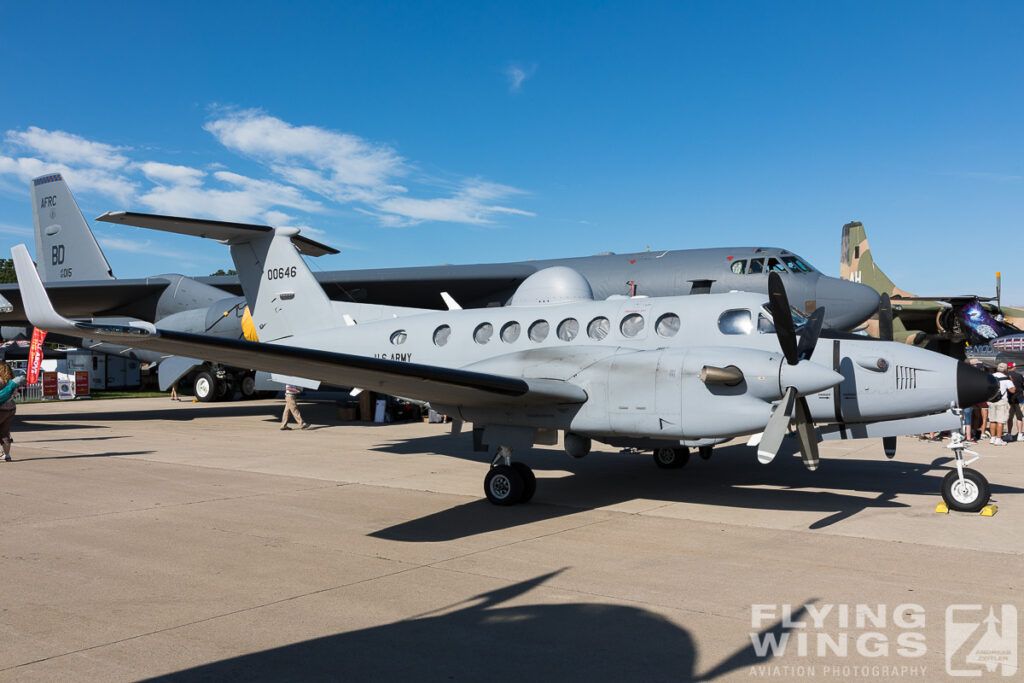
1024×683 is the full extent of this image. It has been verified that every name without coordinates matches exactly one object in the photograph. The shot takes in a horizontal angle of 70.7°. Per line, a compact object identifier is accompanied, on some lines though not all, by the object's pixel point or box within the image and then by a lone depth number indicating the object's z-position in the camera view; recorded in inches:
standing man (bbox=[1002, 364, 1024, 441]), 677.3
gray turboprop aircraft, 300.0
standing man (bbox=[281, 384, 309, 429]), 781.3
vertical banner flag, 1079.1
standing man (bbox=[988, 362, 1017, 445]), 655.1
